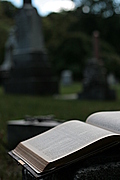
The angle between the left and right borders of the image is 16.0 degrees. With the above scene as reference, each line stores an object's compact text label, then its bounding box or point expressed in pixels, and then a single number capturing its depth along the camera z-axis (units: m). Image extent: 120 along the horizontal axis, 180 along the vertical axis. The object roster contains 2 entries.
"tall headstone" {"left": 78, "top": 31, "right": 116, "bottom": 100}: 14.51
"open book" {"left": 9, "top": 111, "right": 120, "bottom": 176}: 2.34
